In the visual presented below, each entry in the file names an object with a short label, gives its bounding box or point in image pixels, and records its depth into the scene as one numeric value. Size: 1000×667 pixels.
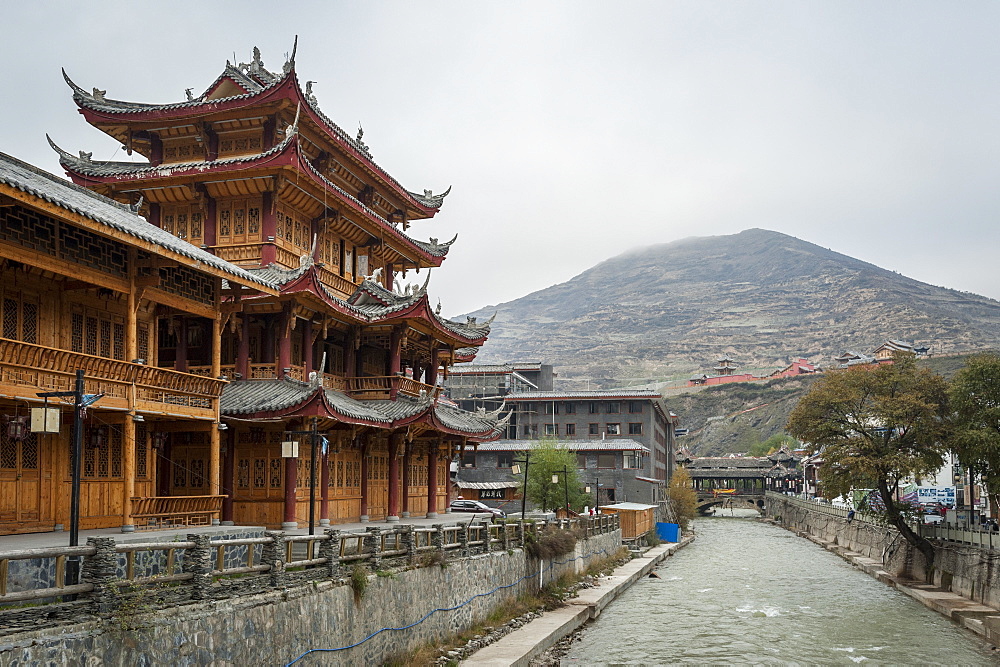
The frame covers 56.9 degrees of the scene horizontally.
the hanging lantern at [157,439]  27.23
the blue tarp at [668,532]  78.81
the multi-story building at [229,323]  22.59
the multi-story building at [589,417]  95.88
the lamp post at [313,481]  24.59
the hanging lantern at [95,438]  24.45
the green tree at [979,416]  41.28
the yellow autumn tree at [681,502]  97.75
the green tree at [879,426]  46.34
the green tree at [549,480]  66.94
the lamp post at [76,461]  14.64
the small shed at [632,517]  65.88
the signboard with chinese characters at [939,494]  59.85
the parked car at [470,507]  61.10
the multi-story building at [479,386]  97.44
